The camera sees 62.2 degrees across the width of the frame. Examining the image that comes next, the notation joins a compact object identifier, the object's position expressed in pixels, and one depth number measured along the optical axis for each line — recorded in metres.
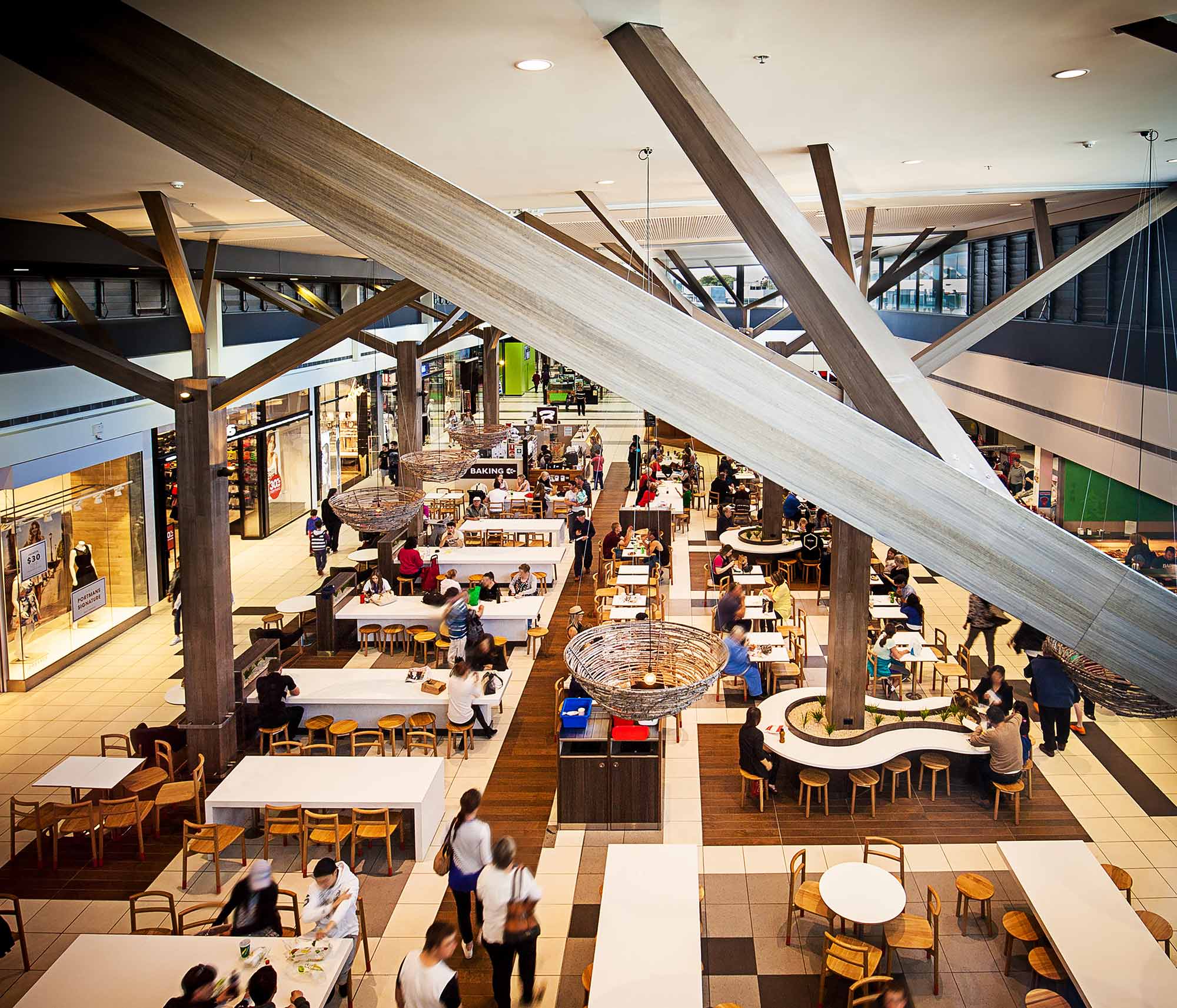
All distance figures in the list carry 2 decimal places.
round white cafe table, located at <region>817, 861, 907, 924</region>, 6.36
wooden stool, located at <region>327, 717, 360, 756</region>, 9.66
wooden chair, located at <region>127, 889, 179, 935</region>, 6.31
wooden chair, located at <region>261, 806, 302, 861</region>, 7.77
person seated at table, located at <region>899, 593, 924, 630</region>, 12.27
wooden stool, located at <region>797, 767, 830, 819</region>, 8.66
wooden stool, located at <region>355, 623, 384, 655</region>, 12.33
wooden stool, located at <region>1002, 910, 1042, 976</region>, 6.51
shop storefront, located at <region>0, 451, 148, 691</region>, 11.49
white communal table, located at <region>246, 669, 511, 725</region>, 9.91
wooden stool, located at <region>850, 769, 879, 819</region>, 8.62
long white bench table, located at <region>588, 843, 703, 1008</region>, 5.46
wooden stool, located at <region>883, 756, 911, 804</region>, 8.89
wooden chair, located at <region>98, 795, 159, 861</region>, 8.02
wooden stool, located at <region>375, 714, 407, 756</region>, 9.61
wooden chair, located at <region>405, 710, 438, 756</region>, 9.48
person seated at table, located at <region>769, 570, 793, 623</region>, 12.77
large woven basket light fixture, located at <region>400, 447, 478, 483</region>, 13.90
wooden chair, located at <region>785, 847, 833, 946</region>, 6.80
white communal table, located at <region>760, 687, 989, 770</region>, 8.73
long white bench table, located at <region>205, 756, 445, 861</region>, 7.87
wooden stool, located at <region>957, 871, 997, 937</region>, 7.00
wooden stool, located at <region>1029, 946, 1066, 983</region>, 6.22
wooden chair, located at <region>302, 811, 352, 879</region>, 7.59
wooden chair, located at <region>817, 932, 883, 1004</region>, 6.09
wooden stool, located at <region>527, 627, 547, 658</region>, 12.29
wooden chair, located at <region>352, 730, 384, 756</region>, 9.71
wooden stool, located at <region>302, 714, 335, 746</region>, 9.82
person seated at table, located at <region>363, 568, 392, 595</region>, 12.66
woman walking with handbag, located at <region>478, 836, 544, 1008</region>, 5.91
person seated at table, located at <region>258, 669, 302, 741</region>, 9.56
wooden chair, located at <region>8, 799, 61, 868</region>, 7.73
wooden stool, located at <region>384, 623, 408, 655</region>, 12.45
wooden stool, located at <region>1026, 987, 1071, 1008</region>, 5.82
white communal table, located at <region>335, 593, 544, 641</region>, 12.48
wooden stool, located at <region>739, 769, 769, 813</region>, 8.69
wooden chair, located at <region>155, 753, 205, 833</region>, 8.30
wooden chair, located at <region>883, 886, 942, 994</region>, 6.36
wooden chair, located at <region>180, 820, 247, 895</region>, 7.54
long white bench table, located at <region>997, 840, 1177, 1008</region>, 5.50
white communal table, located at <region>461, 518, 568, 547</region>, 16.73
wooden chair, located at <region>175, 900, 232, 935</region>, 6.28
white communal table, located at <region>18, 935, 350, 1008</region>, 5.41
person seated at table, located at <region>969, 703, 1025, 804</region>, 8.57
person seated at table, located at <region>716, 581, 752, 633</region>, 11.48
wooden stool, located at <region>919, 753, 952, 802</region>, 8.88
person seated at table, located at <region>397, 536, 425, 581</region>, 14.40
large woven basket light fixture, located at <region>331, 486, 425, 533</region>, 10.70
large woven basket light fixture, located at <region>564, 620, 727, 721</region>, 6.24
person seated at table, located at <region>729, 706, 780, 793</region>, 8.66
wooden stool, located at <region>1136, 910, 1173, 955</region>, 6.11
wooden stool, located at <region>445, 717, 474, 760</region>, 9.69
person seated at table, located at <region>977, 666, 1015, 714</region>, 9.15
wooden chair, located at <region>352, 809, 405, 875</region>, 7.75
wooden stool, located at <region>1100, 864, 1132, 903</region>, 6.50
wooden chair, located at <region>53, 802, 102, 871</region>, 7.84
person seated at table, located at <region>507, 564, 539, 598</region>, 13.41
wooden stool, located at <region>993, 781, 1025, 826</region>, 8.49
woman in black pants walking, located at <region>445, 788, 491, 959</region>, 6.54
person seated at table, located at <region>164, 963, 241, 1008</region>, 4.99
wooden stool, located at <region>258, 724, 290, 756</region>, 9.52
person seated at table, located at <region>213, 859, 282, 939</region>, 6.19
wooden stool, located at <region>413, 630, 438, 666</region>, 12.12
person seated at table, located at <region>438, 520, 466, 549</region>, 16.52
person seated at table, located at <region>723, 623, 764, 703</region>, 10.34
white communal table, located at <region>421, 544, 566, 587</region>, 14.83
